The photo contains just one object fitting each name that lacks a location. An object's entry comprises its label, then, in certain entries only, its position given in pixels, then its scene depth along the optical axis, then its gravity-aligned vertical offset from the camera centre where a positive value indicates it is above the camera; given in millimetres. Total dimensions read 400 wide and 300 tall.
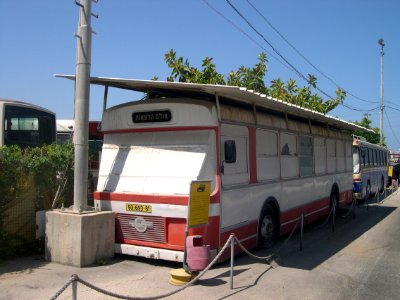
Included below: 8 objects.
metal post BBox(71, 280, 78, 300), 4157 -1057
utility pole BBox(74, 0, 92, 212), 8055 +1320
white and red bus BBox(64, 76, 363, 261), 7441 +123
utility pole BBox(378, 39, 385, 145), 41731 +5477
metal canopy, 7290 +1399
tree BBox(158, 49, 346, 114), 18219 +4009
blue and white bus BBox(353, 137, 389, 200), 19906 +17
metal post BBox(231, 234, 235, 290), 6540 -1062
